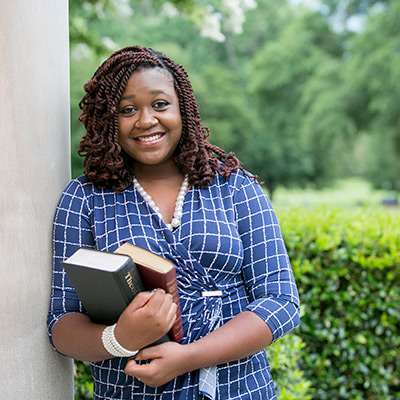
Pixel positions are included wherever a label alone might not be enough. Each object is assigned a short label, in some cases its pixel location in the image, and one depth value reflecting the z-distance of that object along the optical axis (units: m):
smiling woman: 1.80
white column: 1.79
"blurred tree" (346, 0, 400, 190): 18.14
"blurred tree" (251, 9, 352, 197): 21.02
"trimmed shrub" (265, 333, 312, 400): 2.83
